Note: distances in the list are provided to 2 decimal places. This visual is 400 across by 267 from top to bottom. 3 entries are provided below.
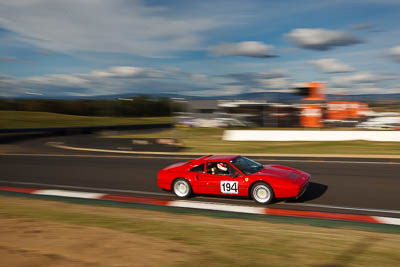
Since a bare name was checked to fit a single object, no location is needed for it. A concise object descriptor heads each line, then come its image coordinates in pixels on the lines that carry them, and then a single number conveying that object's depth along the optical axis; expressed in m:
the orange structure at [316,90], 28.70
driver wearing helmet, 8.57
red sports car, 7.93
